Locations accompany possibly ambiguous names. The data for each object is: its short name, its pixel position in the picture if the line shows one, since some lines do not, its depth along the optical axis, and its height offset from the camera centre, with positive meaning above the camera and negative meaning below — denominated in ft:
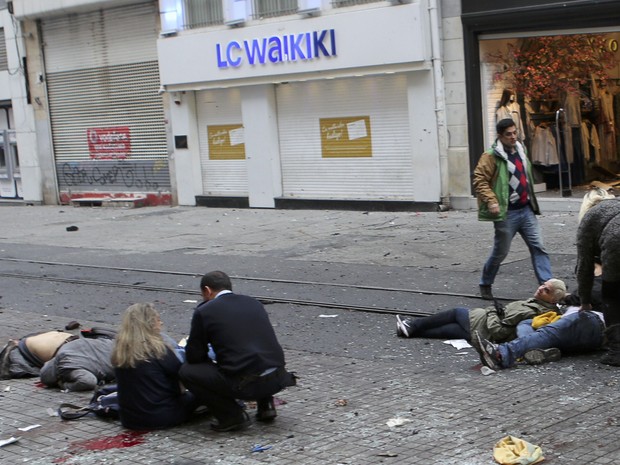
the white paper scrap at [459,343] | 28.47 -6.17
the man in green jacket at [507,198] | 33.60 -2.62
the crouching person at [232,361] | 21.72 -4.71
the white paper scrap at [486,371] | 25.31 -6.19
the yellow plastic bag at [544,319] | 26.81 -5.30
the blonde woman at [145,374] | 22.33 -4.97
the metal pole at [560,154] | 57.72 -2.34
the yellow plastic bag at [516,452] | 18.69 -6.16
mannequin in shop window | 59.00 +0.46
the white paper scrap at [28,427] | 23.32 -6.19
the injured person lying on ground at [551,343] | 25.50 -5.70
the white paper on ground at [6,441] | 22.23 -6.17
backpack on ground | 23.56 -5.97
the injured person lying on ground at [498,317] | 27.35 -5.35
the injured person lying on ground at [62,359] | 26.32 -5.49
